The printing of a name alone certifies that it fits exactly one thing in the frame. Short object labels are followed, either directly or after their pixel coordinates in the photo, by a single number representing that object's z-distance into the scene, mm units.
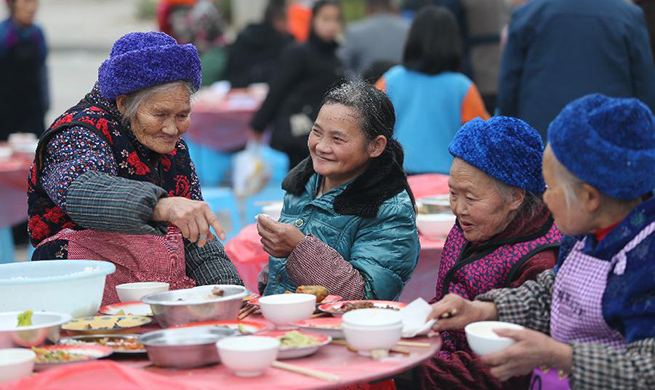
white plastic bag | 16892
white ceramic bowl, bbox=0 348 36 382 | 3608
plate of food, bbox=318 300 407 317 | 4593
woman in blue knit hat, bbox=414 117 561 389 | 5072
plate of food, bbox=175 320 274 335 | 4157
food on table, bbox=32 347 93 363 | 3842
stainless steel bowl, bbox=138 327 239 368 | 3780
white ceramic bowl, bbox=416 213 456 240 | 7085
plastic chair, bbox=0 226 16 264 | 12420
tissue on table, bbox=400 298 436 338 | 4205
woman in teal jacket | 5471
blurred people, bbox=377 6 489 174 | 10269
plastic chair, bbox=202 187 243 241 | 13343
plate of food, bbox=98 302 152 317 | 4684
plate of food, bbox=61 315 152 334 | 4263
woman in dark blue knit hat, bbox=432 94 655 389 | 3868
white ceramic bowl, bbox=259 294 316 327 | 4300
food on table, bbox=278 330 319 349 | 3905
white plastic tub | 4300
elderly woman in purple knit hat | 5160
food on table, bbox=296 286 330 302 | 4865
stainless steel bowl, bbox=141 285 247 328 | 4234
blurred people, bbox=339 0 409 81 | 14367
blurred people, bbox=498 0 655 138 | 9390
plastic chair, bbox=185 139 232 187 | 19454
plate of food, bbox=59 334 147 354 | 4033
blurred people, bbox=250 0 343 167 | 13855
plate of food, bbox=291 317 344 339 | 4197
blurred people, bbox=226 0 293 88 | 18561
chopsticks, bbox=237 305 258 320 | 4624
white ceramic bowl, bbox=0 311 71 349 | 3949
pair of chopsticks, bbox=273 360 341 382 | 3604
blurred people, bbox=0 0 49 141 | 14565
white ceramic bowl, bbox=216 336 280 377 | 3605
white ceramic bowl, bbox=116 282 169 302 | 4900
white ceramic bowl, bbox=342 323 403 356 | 3861
